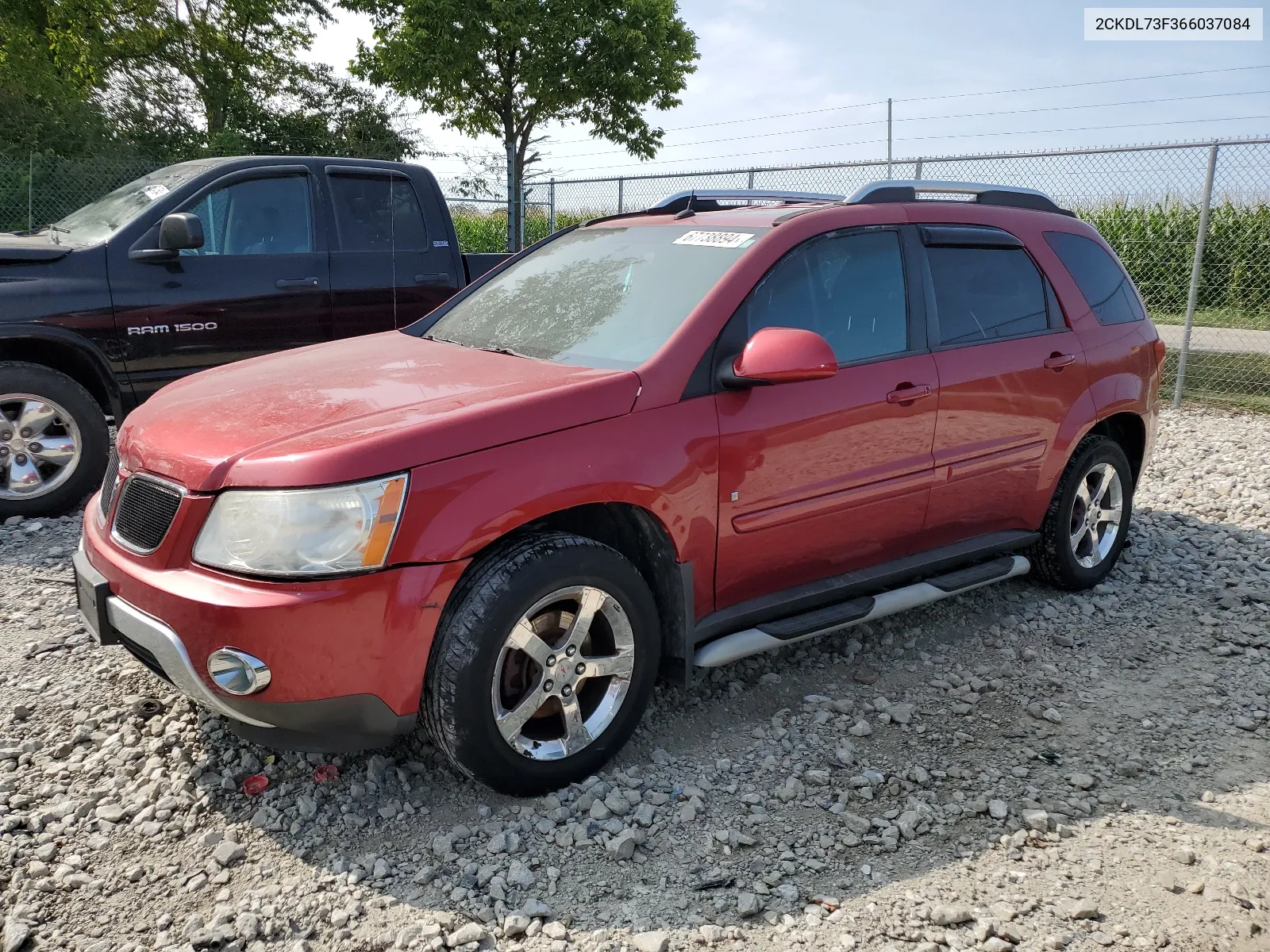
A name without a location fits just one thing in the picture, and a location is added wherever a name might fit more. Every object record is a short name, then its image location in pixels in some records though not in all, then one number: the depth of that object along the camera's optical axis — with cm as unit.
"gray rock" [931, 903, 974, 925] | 261
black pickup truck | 548
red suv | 271
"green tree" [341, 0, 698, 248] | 1941
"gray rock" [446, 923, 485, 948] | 251
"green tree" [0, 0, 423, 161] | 1795
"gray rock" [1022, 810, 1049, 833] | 304
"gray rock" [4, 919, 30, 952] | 246
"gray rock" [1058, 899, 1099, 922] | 264
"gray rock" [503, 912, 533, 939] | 256
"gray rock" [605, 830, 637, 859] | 287
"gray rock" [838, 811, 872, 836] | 302
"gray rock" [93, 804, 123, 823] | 298
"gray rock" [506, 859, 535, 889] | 274
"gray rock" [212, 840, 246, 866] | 280
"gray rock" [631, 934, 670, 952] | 251
